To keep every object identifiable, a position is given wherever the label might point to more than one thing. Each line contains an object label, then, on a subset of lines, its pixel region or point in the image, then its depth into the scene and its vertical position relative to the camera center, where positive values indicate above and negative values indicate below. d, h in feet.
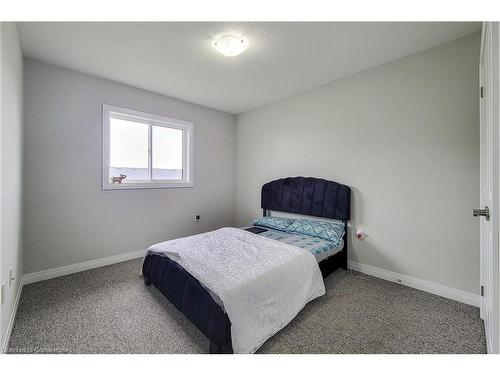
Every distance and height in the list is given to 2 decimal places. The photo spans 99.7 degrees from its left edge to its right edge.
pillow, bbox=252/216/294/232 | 9.46 -1.61
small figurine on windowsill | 9.56 +0.40
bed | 4.33 -2.24
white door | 3.42 +0.29
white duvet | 4.45 -2.17
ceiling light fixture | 6.16 +4.29
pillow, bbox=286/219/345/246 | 8.11 -1.66
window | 9.37 +1.89
